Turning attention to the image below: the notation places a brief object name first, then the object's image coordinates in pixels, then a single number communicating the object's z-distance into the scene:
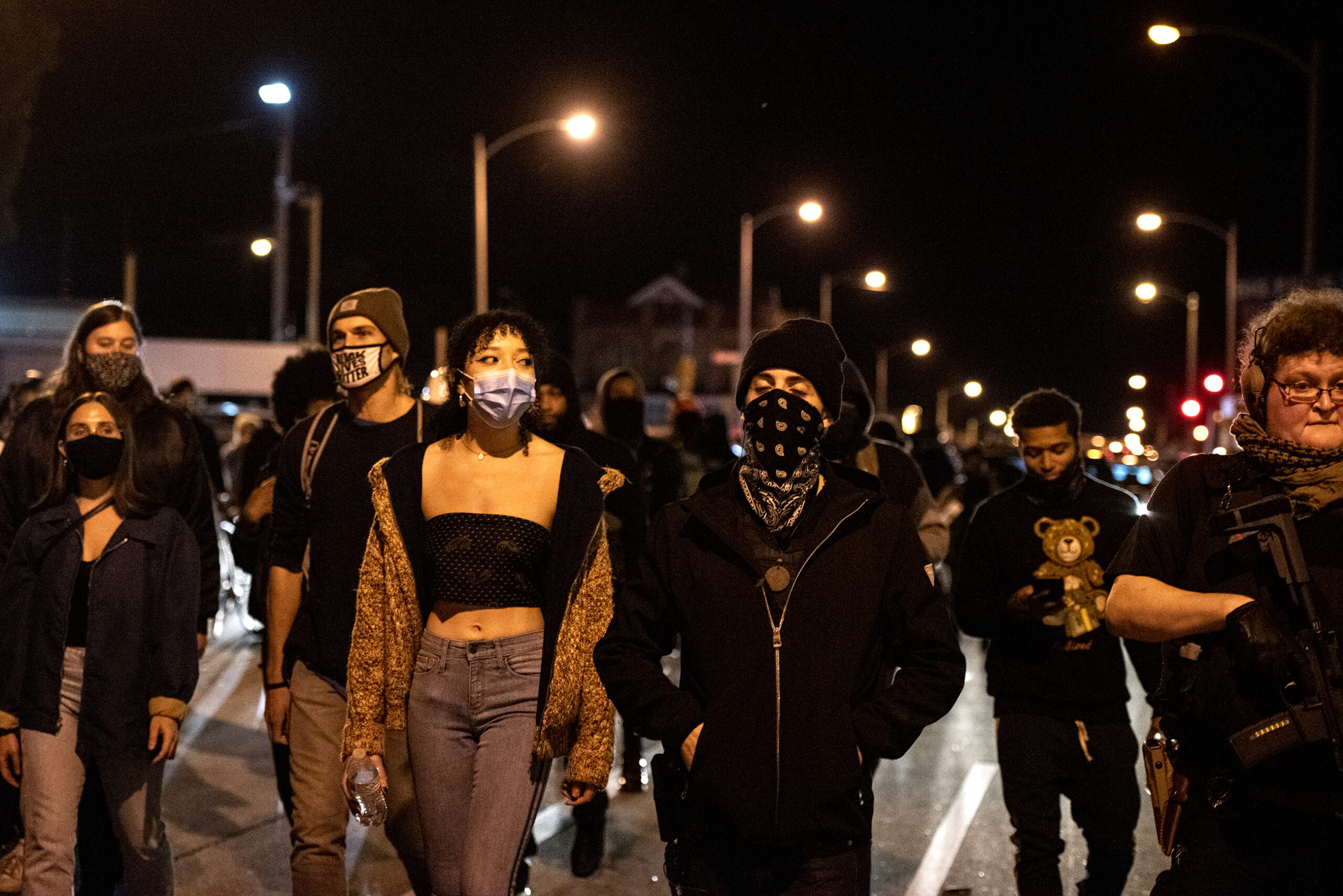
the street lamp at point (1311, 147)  12.51
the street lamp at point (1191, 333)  42.97
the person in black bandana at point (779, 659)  3.20
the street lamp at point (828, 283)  46.72
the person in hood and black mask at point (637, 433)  8.82
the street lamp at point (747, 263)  31.52
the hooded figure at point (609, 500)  6.30
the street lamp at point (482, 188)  20.02
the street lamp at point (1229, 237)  21.84
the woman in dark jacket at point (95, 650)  4.72
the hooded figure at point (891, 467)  6.57
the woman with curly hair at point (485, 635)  4.00
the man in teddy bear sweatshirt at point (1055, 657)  5.25
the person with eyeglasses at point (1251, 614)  3.03
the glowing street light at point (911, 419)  21.23
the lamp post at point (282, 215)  22.53
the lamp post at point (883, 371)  73.50
